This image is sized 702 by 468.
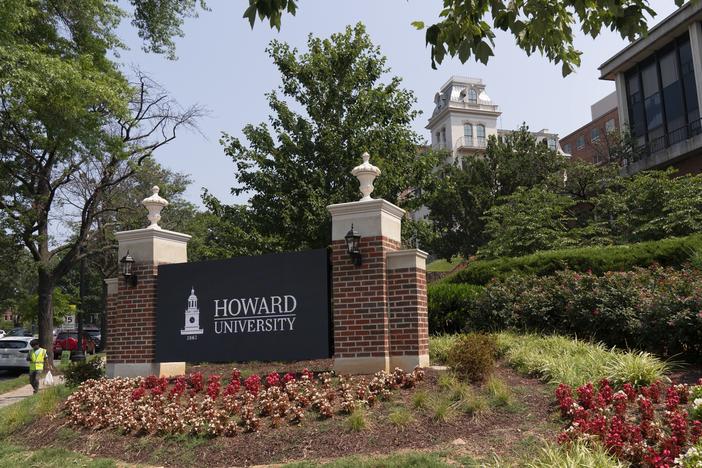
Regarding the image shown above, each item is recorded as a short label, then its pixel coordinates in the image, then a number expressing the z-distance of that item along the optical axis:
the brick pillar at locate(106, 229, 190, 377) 10.48
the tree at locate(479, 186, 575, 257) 20.08
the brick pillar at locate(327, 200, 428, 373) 8.64
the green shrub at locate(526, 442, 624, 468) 4.74
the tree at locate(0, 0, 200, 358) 14.26
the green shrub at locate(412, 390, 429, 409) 6.77
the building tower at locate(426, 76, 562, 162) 66.50
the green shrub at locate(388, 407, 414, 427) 6.36
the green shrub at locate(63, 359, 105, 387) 10.24
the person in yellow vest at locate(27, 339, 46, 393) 14.31
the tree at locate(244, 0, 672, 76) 5.16
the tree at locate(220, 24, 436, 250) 15.09
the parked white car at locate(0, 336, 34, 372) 21.22
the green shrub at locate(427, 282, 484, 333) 12.37
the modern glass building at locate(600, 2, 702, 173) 27.12
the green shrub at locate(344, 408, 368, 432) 6.40
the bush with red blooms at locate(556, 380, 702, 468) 4.96
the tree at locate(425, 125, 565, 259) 34.66
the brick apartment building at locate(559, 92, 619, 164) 58.06
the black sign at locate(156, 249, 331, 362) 9.23
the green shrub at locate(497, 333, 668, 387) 6.95
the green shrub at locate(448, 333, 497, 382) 7.57
